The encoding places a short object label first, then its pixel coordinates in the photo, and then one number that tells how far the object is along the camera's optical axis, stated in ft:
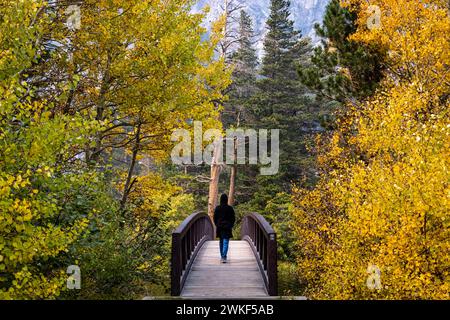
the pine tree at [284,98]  115.34
